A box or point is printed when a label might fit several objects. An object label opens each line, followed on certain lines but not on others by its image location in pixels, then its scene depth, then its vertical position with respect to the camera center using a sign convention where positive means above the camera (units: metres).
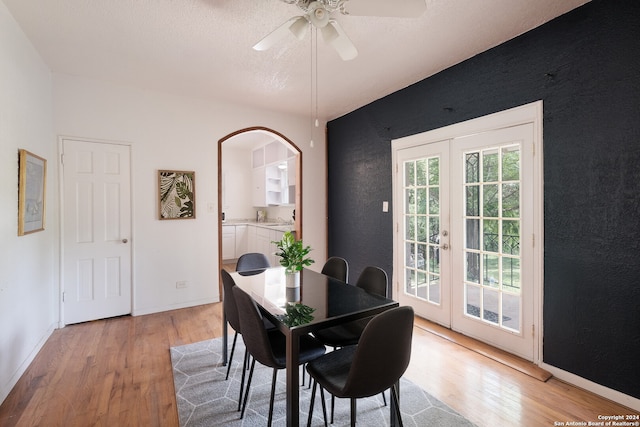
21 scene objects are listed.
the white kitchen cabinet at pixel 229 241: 6.68 -0.65
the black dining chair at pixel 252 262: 2.94 -0.49
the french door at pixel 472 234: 2.62 -0.22
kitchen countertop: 5.58 -0.27
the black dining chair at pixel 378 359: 1.38 -0.68
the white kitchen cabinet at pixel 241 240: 6.86 -0.64
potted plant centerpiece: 2.19 -0.33
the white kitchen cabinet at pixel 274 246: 5.51 -0.63
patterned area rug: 1.88 -1.26
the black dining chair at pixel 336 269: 2.77 -0.53
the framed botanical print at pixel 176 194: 3.81 +0.21
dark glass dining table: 1.51 -0.56
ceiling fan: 1.71 +1.13
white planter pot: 2.20 -0.48
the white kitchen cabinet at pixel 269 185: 6.76 +0.57
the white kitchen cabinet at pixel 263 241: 5.84 -0.58
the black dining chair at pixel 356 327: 2.06 -0.82
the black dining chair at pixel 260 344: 1.62 -0.75
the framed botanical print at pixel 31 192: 2.39 +0.16
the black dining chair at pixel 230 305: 2.09 -0.66
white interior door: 3.37 -0.21
